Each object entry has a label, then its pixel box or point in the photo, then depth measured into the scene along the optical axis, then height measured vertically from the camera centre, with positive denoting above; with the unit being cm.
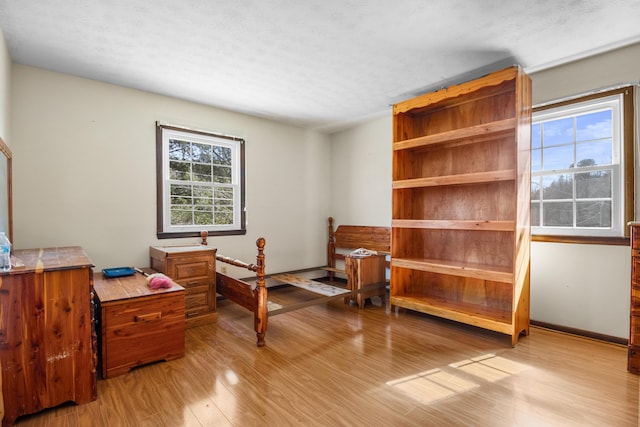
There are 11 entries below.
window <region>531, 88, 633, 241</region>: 278 +41
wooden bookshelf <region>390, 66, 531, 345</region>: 288 +7
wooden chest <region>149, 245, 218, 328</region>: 326 -68
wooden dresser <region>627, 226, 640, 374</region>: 226 -70
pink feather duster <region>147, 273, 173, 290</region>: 261 -61
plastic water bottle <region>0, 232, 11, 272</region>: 181 -27
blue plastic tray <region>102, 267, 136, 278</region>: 300 -60
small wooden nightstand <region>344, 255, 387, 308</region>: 394 -86
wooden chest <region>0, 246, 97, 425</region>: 180 -77
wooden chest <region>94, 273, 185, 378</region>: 230 -89
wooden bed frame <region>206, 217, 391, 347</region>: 289 -75
